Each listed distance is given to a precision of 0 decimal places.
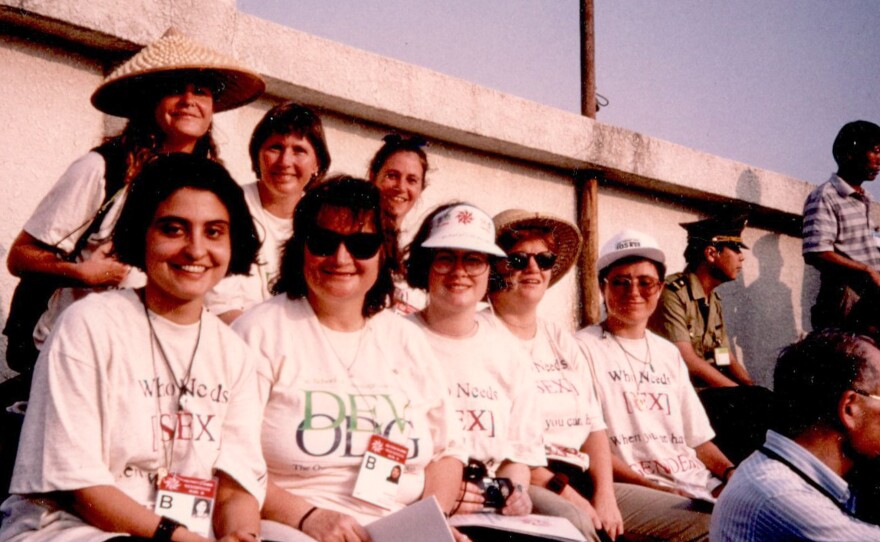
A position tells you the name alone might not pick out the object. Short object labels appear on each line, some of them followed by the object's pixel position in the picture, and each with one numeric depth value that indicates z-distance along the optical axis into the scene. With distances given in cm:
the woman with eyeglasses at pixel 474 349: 346
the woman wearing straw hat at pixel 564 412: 378
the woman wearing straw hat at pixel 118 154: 314
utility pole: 628
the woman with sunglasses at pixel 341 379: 280
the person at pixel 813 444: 254
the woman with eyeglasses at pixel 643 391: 418
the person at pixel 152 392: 223
